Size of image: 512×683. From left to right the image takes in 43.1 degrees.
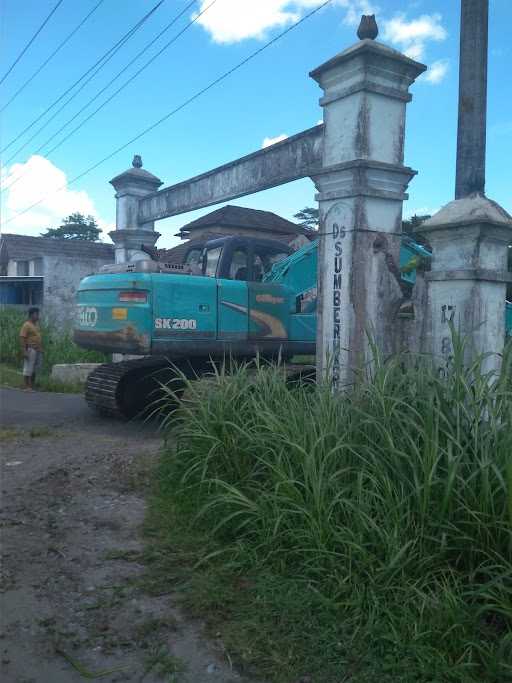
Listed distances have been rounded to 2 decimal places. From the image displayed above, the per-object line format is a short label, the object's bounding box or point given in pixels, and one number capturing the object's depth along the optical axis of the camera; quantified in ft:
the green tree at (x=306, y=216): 146.41
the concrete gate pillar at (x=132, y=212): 40.52
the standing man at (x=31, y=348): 38.50
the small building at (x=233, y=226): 98.43
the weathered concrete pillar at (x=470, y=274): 16.15
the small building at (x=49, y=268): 69.05
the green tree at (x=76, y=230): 175.11
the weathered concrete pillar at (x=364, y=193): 19.98
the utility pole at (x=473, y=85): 16.14
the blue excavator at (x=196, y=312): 24.43
